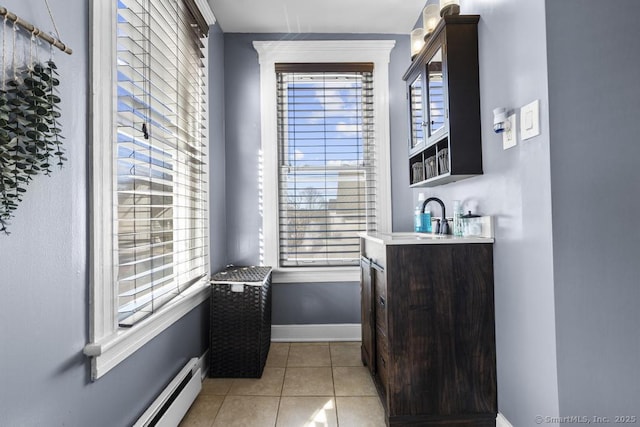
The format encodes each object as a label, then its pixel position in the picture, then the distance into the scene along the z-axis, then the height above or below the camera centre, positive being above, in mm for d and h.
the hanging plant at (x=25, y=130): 797 +236
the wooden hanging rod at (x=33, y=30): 820 +506
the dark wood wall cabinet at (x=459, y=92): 1758 +640
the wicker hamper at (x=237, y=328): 2205 -709
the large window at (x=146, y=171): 1213 +234
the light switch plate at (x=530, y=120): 1313 +377
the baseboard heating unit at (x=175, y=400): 1478 -893
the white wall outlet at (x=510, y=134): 1464 +355
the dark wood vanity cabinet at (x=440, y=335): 1637 -580
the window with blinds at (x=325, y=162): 2922 +478
